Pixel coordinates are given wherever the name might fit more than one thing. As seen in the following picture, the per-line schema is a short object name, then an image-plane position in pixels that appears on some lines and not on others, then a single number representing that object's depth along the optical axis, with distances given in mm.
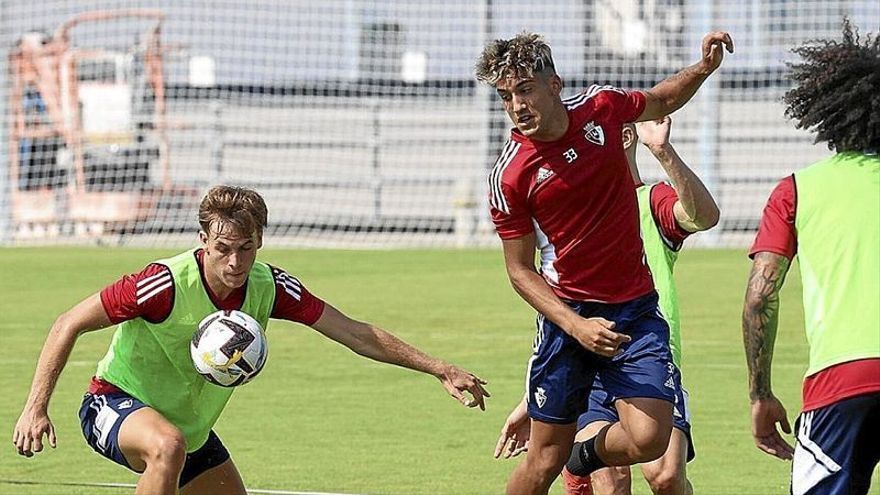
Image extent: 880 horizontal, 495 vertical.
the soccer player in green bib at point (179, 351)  13383
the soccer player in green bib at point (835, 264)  10031
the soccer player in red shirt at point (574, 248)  13859
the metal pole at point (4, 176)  52000
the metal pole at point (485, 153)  52312
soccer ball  13312
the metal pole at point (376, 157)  55031
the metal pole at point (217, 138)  54562
